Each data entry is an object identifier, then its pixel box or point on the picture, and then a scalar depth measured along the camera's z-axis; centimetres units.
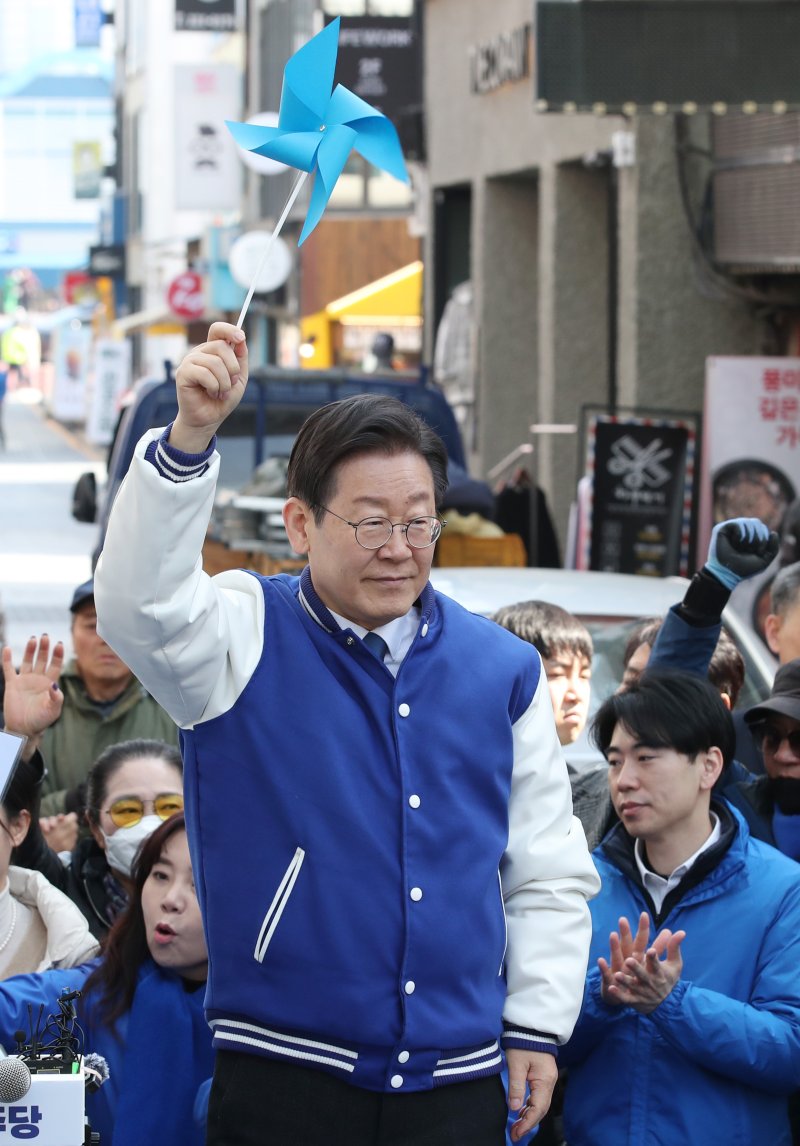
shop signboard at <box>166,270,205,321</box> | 3600
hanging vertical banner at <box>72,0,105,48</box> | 6334
